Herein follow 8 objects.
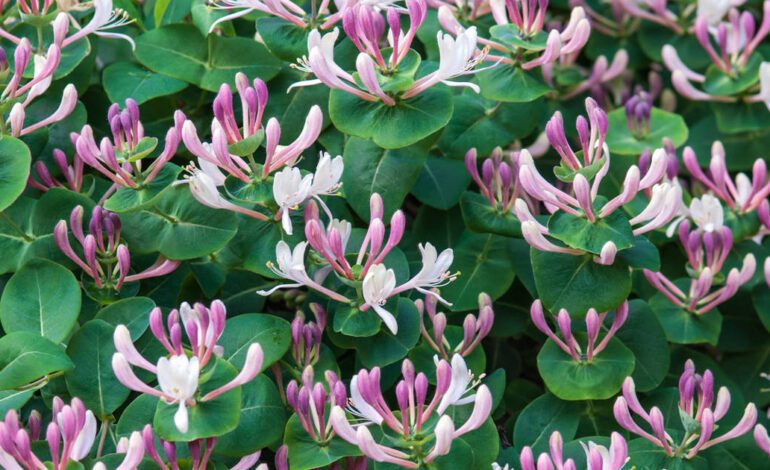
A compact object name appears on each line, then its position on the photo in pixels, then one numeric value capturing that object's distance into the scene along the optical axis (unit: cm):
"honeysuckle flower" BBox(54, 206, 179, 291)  140
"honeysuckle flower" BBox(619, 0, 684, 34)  163
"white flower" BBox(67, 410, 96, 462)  133
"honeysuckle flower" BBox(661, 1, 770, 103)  156
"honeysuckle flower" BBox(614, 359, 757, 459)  138
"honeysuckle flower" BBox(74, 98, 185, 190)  139
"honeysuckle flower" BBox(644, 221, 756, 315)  146
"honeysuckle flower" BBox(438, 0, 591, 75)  144
